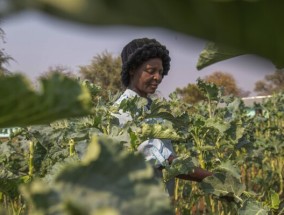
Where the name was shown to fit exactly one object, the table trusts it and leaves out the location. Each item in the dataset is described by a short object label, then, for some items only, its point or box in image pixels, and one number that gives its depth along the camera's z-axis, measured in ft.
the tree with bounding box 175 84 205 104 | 83.10
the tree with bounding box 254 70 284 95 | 103.71
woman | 9.34
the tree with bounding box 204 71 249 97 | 96.36
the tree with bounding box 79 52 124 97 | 77.51
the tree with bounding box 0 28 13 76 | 59.40
